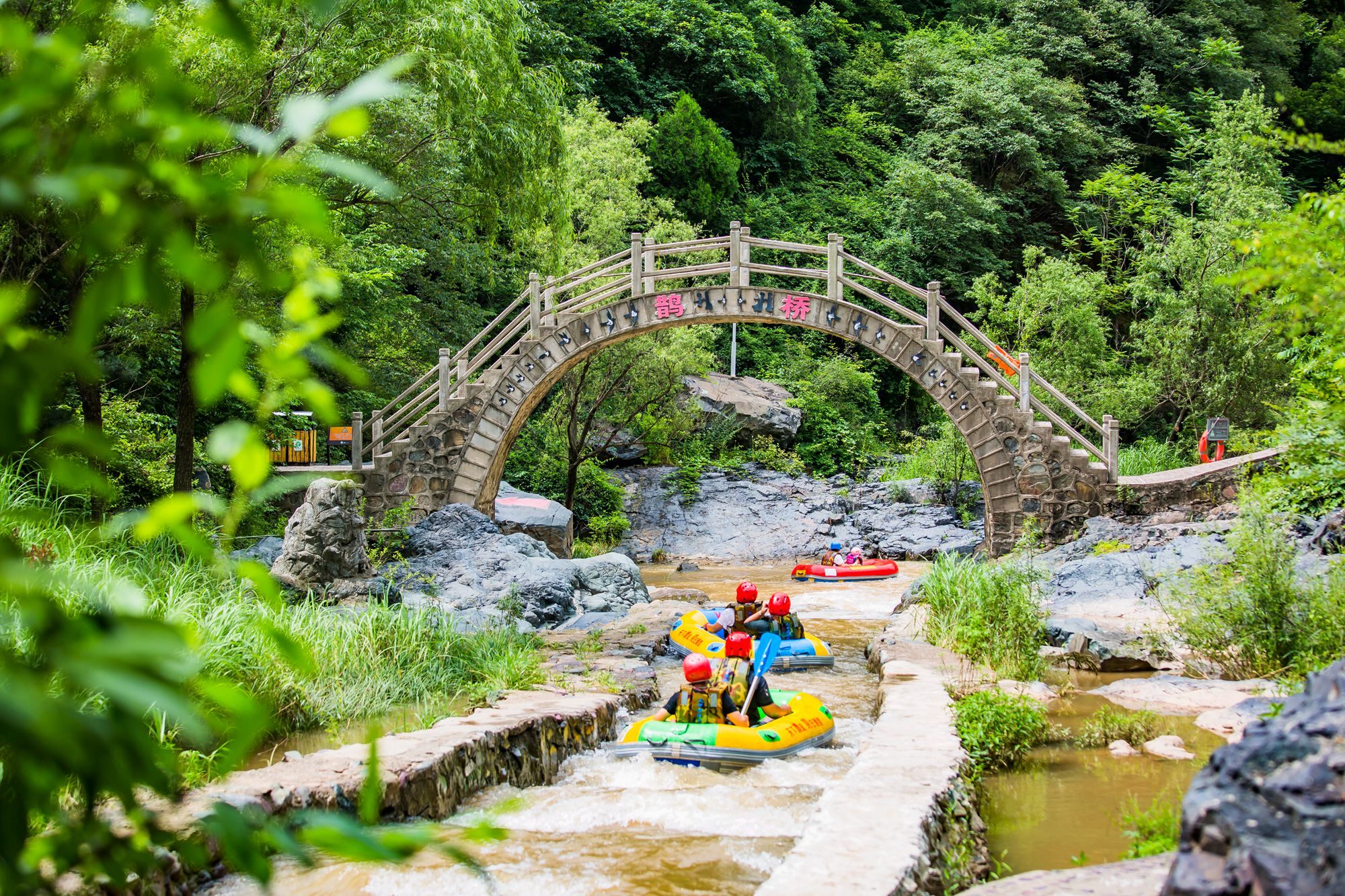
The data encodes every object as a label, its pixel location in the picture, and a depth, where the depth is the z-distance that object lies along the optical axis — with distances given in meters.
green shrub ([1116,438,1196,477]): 20.28
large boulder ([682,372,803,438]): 25.98
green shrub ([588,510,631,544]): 21.73
